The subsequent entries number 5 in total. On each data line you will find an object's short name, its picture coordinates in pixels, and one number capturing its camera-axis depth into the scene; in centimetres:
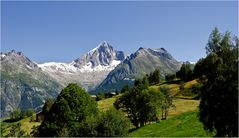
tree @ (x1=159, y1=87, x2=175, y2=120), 11768
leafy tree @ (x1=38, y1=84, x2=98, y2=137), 7512
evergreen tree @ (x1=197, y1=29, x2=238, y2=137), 4234
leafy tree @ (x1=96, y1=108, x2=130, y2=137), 5850
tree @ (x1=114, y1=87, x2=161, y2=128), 10981
